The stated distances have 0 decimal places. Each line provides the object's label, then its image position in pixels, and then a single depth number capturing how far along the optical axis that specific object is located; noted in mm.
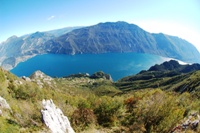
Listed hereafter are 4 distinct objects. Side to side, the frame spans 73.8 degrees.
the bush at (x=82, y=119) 23308
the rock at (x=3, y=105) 19141
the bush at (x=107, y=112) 28451
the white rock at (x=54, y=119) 17447
